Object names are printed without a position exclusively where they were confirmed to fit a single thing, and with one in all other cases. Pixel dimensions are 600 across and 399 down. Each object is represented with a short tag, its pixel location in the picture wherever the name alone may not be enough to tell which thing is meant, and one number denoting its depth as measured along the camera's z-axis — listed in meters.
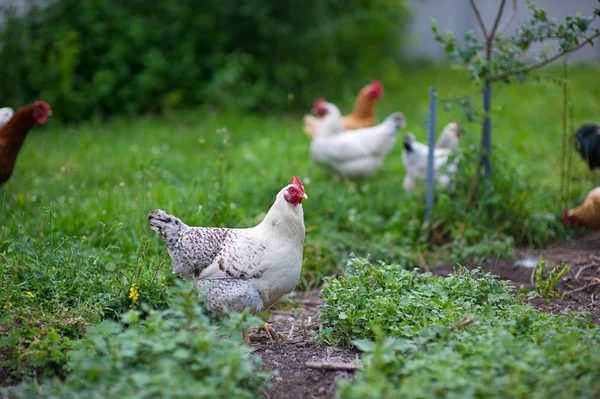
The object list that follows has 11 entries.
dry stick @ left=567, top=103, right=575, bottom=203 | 5.47
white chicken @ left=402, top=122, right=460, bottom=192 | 6.65
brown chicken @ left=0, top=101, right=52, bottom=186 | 5.40
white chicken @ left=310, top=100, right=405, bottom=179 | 7.52
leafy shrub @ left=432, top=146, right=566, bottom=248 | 5.62
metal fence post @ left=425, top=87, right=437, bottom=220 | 5.70
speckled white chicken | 3.89
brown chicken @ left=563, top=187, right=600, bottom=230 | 5.36
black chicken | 6.34
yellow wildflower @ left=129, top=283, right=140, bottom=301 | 3.83
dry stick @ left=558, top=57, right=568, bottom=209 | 5.36
